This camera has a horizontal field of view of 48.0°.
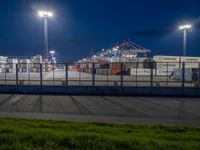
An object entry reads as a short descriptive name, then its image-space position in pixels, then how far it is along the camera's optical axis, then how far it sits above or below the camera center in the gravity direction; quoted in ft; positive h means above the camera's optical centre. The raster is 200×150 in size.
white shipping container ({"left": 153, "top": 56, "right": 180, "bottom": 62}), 168.09 +9.25
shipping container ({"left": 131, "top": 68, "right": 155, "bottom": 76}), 85.36 -0.32
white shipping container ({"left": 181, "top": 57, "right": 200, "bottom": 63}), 180.43 +9.19
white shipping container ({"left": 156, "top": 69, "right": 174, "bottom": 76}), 77.14 -0.63
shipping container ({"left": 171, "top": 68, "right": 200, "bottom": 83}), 76.45 -1.46
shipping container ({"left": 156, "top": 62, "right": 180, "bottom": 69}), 75.00 +1.80
